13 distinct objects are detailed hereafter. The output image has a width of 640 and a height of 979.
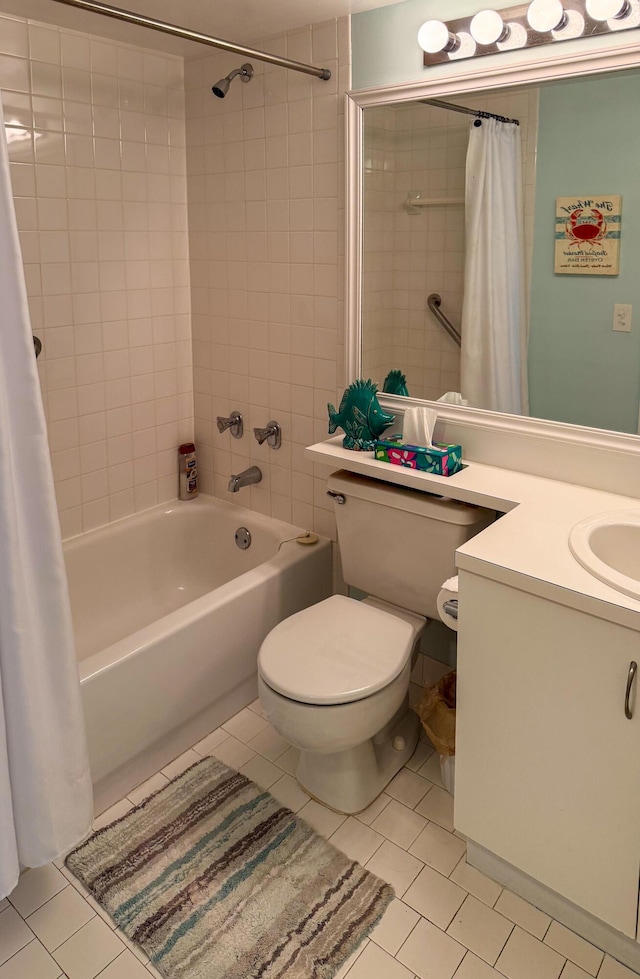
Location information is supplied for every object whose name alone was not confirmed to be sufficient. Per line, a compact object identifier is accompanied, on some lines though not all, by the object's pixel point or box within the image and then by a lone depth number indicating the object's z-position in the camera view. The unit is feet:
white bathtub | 6.25
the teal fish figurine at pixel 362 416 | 6.79
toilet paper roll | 5.28
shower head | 7.01
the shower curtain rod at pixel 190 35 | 5.02
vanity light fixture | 5.16
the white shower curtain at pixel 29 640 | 4.34
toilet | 5.72
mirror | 5.46
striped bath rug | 5.11
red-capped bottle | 9.09
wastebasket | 6.42
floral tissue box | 6.20
